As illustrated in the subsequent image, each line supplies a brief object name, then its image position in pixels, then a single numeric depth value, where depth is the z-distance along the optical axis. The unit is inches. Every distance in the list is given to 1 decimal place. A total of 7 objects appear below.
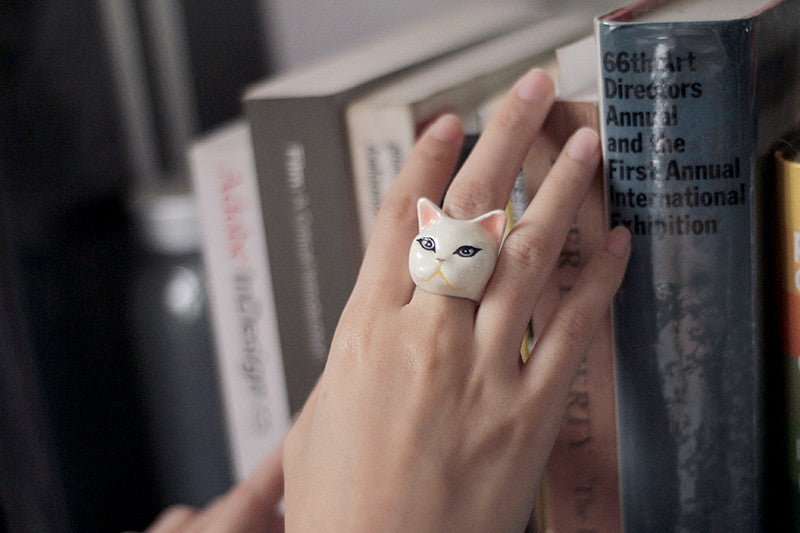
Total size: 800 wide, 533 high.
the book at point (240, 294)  25.9
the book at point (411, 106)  20.7
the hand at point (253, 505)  24.0
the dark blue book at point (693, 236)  16.6
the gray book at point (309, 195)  21.1
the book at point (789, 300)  17.4
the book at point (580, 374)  19.0
